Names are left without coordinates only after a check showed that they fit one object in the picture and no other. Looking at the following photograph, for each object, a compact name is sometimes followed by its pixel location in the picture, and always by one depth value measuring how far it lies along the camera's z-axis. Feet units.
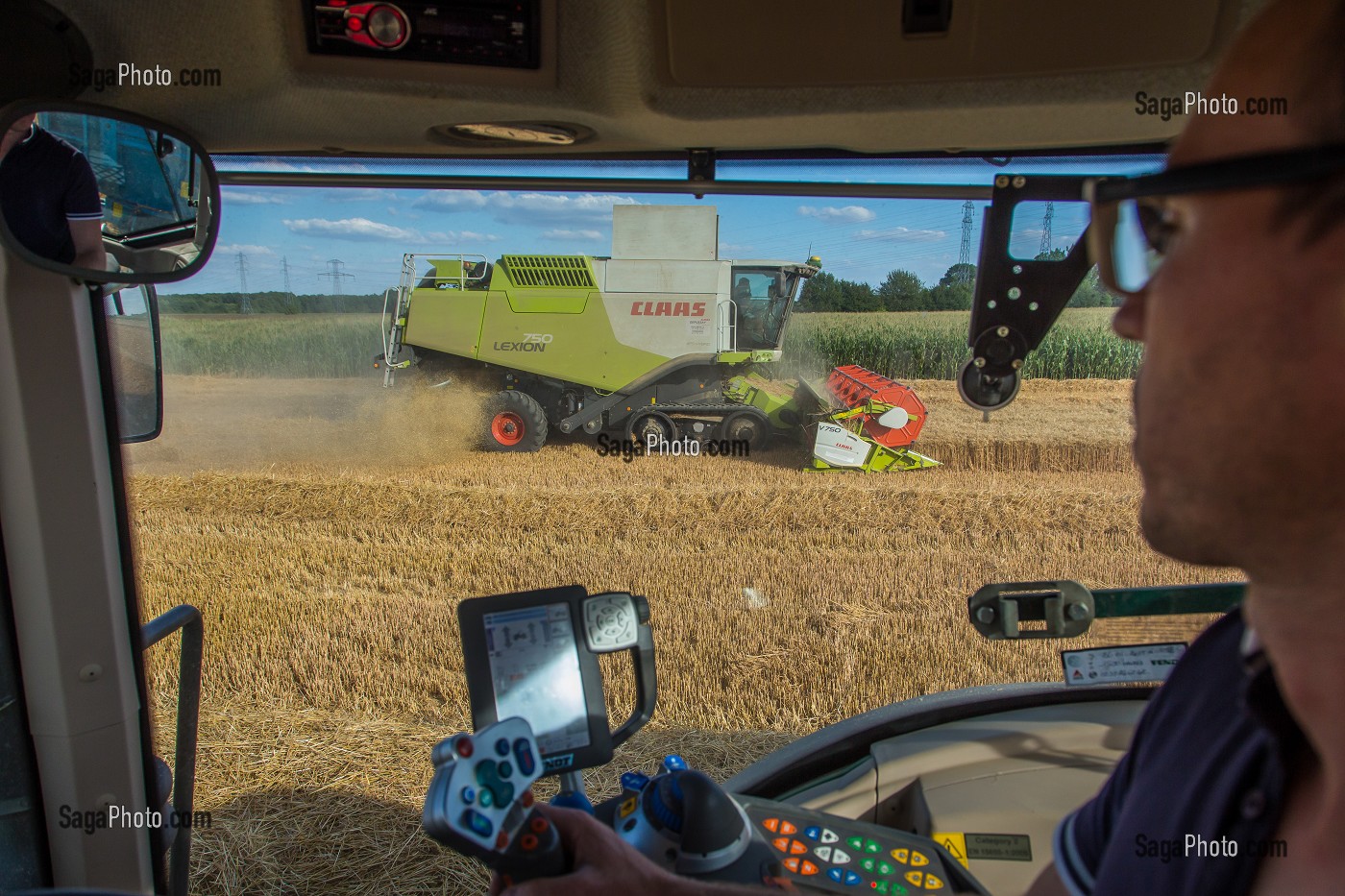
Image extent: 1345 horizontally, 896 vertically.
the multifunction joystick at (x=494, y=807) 2.96
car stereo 3.58
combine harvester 35.83
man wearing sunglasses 2.02
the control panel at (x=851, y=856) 4.43
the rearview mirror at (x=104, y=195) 3.45
